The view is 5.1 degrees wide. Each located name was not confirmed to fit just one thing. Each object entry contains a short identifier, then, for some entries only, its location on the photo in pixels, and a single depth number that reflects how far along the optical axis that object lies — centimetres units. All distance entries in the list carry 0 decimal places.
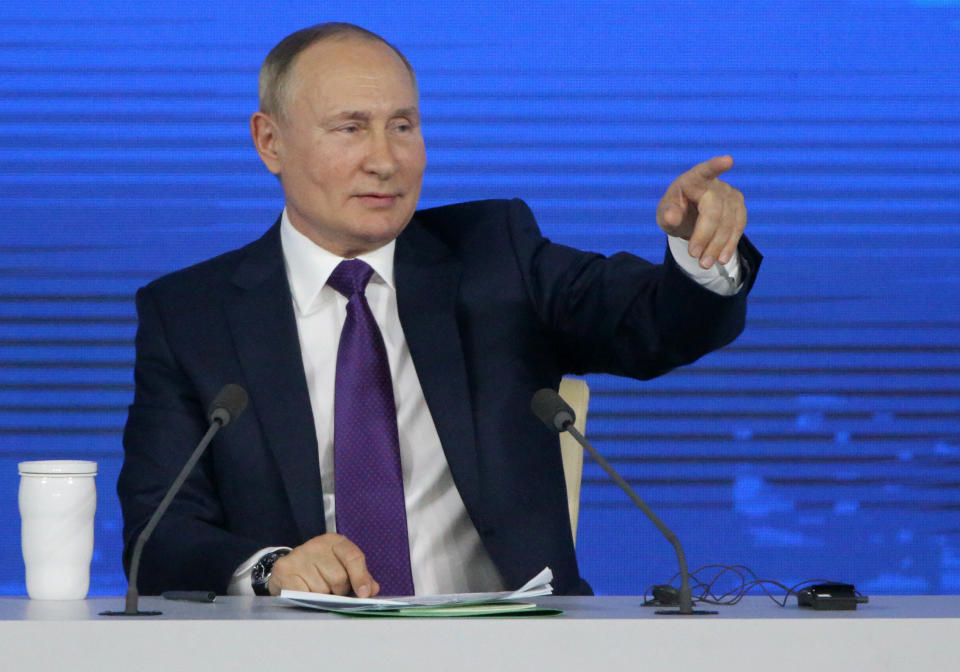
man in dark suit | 1355
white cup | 1313
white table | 1270
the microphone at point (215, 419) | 1299
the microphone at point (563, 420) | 1299
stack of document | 1280
